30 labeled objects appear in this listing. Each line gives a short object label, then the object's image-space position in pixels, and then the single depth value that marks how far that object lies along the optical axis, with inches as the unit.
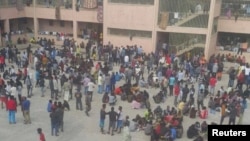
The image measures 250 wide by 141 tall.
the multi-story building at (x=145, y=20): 1076.5
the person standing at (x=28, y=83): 756.6
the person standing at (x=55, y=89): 762.9
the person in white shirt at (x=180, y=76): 823.6
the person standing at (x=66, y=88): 717.3
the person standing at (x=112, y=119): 598.4
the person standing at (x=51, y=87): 749.1
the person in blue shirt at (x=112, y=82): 796.6
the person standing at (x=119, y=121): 611.1
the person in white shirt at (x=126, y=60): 1008.2
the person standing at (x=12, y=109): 616.6
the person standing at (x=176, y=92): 751.1
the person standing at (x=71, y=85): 752.2
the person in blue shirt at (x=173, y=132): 594.5
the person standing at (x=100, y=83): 804.0
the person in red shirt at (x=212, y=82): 821.8
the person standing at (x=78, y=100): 703.1
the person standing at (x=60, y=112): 584.0
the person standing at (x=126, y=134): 564.1
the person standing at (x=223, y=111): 657.0
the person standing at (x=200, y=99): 715.4
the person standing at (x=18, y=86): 721.1
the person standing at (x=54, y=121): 584.7
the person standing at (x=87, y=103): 693.3
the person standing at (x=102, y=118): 601.5
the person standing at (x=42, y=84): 775.1
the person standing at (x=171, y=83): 791.3
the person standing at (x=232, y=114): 638.5
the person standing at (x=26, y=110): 617.3
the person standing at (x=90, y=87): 732.0
